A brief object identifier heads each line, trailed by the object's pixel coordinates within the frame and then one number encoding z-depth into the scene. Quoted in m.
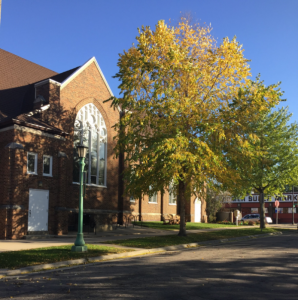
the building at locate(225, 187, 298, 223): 66.94
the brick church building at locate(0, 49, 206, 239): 19.88
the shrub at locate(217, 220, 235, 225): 40.26
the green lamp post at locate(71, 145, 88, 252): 13.38
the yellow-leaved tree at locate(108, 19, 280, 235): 17.61
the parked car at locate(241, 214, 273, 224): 45.66
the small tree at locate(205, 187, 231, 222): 43.92
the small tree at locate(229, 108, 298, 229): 28.75
